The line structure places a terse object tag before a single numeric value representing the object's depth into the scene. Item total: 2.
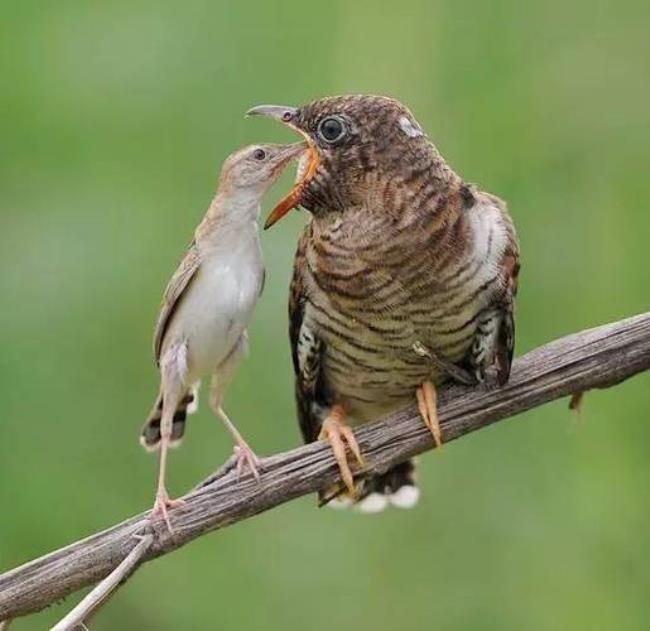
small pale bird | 4.24
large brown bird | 4.27
